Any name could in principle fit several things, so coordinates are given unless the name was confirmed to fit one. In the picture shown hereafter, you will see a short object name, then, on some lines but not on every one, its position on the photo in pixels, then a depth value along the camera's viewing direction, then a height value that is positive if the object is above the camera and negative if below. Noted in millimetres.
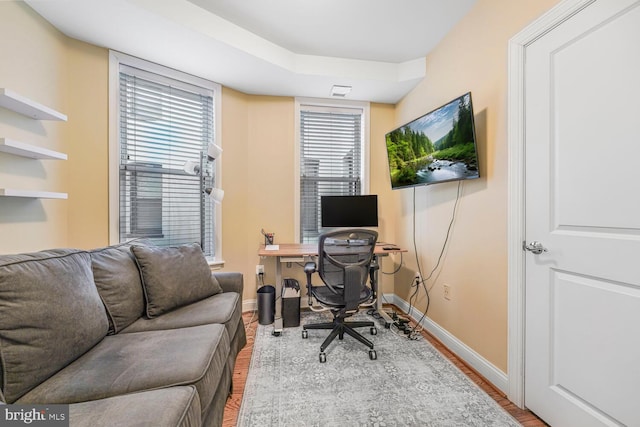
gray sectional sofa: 869 -616
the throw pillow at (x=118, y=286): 1386 -417
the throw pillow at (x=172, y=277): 1575 -426
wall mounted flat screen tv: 1750 +554
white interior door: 1047 -14
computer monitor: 2857 +35
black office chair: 1925 -483
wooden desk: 2357 -388
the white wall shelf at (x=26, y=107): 1268 +597
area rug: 1376 -1117
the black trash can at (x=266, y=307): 2518 -938
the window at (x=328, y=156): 3084 +735
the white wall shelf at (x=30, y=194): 1283 +111
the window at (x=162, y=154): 2145 +553
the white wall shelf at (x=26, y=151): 1282 +352
